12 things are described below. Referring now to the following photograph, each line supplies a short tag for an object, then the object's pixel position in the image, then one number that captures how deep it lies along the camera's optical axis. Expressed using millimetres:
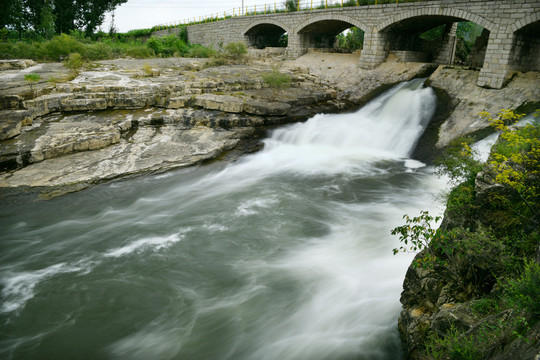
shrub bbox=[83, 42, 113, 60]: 17469
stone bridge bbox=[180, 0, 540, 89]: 11461
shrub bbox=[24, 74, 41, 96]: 10484
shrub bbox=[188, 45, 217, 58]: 20530
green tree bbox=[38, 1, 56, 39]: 24000
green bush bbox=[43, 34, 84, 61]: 16766
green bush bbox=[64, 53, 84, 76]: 14185
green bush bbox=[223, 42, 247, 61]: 19450
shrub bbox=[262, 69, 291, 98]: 13289
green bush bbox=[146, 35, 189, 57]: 22381
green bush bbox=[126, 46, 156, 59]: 19405
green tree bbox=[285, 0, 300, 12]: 21016
